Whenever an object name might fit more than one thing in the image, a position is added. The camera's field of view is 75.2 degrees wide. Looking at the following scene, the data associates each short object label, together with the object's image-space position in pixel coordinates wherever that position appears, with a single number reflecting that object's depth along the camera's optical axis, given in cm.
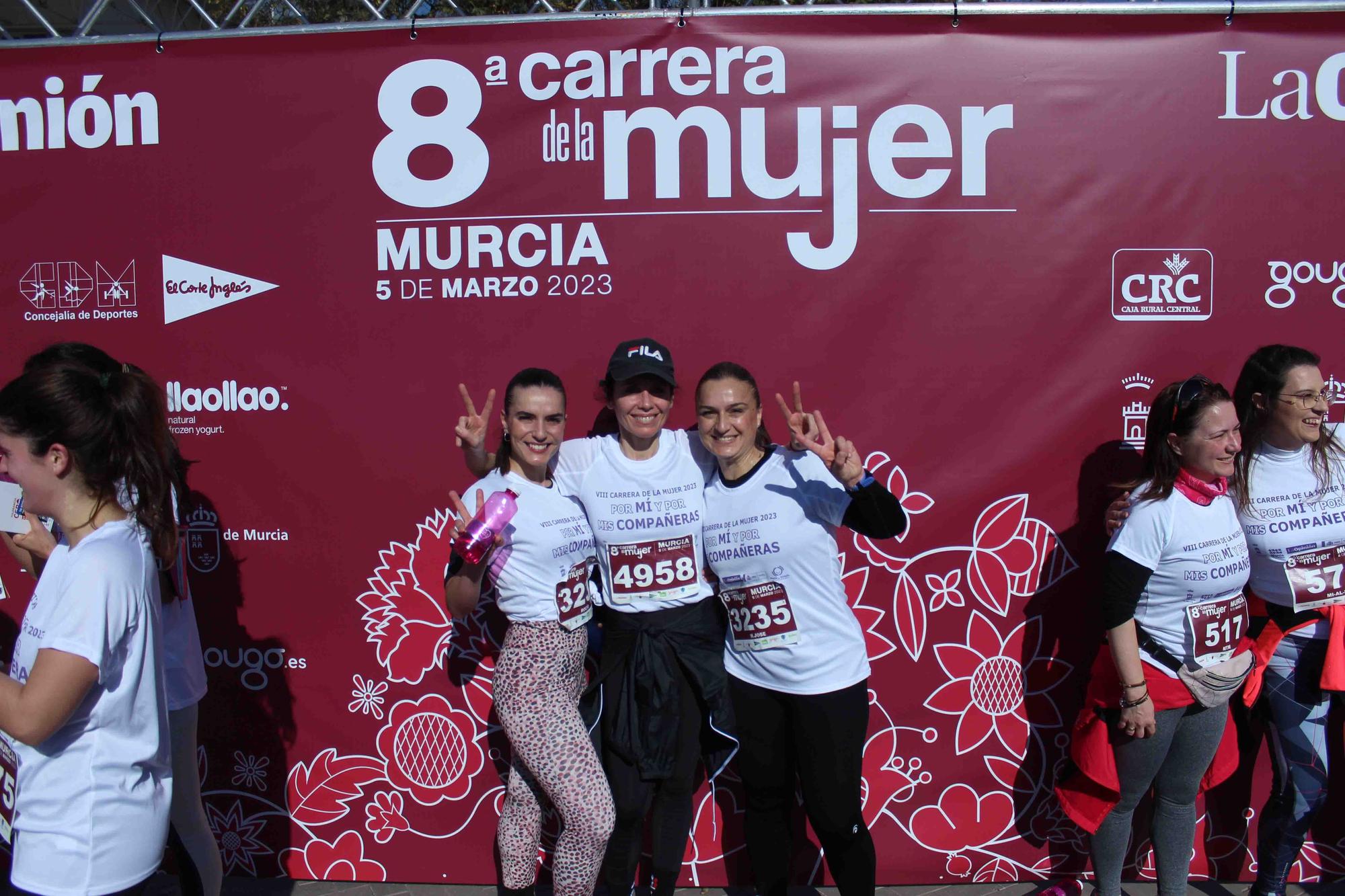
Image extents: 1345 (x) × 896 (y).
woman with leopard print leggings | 271
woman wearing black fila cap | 274
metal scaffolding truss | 312
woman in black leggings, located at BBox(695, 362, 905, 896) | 268
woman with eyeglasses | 283
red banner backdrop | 316
